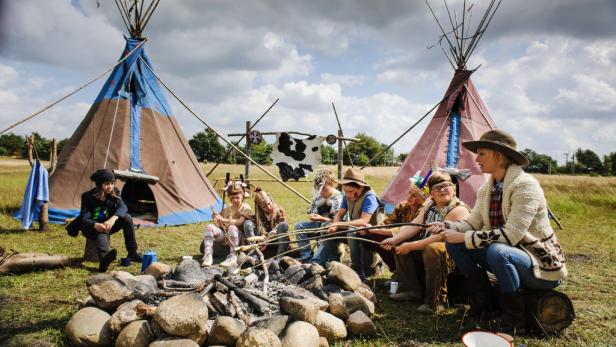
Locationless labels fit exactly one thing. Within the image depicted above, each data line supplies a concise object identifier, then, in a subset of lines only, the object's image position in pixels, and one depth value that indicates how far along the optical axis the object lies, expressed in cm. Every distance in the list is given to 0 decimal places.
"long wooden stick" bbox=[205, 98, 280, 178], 687
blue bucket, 414
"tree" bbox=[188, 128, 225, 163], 6694
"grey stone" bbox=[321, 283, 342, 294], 330
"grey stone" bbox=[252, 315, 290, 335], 257
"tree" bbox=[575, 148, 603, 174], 7406
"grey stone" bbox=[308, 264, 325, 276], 360
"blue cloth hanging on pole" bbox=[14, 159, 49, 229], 636
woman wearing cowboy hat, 268
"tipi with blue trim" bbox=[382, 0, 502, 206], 753
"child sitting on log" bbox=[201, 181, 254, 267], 480
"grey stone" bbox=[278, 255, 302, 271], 403
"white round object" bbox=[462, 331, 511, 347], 199
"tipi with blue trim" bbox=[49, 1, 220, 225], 730
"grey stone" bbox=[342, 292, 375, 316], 310
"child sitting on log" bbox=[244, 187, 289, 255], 479
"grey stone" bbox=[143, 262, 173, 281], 360
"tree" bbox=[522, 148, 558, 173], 8220
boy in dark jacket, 455
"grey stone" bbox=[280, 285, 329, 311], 291
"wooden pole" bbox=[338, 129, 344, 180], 682
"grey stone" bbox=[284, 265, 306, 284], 359
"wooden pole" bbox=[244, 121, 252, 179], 678
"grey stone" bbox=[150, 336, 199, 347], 234
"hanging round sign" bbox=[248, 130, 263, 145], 666
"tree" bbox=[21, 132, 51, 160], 4584
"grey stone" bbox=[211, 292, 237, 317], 281
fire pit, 245
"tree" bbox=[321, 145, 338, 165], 5759
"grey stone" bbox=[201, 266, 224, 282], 356
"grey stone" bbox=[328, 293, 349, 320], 296
